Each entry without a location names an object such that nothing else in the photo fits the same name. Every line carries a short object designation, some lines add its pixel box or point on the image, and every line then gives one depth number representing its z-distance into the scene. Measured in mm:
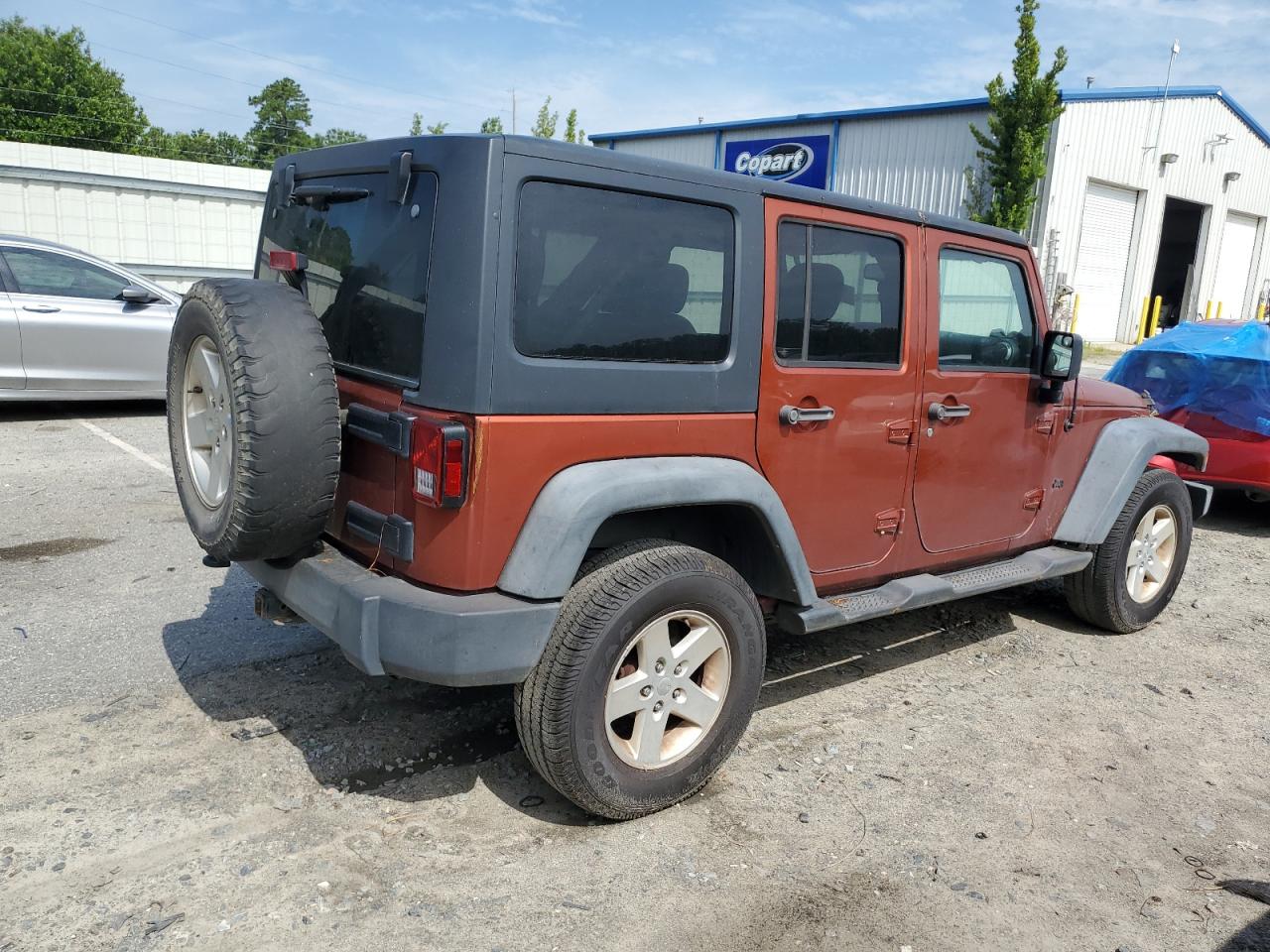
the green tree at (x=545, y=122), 30656
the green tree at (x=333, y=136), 77312
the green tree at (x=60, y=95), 53500
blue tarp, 7152
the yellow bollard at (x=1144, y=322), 23828
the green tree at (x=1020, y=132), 18719
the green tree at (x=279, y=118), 77188
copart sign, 23219
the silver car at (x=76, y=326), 8453
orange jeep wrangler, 2693
